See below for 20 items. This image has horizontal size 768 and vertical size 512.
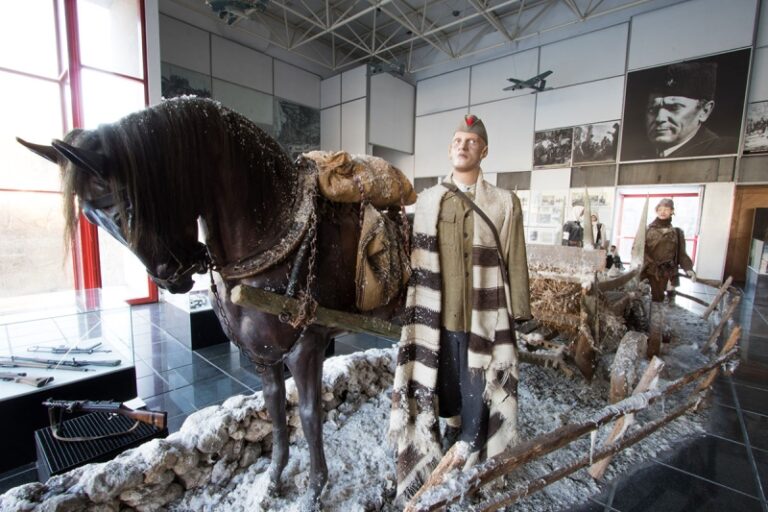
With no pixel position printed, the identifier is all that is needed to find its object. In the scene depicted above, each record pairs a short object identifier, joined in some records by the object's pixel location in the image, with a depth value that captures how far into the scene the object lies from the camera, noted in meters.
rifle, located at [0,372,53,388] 2.73
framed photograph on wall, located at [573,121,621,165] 11.74
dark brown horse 1.21
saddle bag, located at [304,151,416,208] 1.66
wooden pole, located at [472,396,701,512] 1.39
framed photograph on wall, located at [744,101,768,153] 9.67
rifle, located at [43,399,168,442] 2.39
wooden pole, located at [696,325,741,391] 3.12
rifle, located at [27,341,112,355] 3.19
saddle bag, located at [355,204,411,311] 1.70
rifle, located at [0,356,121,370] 2.97
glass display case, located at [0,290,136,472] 2.63
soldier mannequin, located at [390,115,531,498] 1.84
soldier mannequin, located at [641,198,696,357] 5.14
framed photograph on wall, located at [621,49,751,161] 9.95
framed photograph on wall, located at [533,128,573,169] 12.59
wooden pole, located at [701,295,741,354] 4.13
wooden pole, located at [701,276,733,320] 4.62
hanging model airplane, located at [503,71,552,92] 11.58
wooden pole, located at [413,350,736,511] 1.18
